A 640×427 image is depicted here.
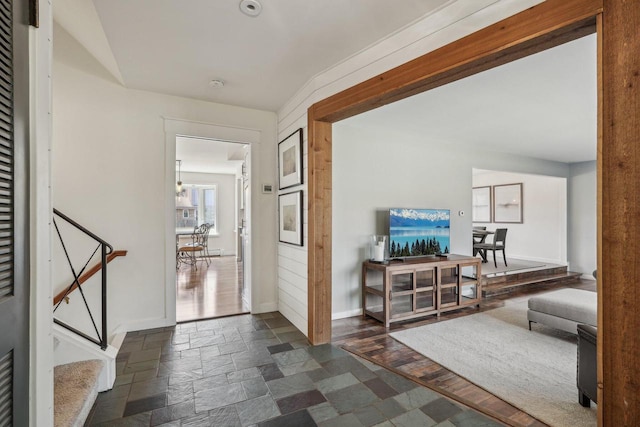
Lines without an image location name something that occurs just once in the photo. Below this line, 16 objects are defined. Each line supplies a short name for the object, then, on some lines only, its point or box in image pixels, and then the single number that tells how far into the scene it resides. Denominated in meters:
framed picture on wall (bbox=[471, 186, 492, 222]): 8.60
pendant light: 7.47
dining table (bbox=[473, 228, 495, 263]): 7.05
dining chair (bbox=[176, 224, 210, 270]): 7.74
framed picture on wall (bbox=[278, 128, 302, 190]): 3.32
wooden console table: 3.69
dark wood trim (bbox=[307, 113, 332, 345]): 2.97
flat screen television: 4.09
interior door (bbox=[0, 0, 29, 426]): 0.99
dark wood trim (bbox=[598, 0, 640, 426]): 1.14
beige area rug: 2.12
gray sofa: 3.06
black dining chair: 6.50
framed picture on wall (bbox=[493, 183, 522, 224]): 7.93
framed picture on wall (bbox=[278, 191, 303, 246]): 3.33
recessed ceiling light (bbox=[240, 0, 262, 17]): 1.94
